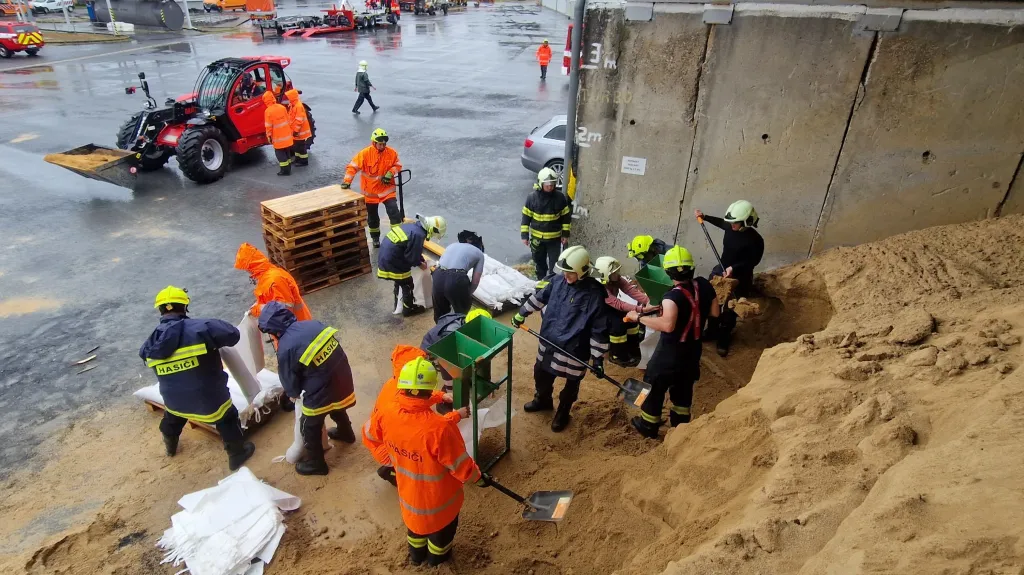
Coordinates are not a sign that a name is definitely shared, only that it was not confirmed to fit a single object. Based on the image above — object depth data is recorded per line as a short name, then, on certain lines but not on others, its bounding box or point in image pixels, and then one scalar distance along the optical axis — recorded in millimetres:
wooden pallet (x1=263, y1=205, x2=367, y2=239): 7492
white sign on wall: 7043
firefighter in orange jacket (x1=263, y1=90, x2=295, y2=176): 11211
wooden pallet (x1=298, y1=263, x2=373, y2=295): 7836
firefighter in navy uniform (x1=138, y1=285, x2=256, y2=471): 4484
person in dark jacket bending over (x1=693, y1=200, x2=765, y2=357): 6000
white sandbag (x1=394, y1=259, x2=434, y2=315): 7285
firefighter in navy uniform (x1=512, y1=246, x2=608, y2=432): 5074
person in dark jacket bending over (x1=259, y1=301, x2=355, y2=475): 4500
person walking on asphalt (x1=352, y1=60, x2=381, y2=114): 15594
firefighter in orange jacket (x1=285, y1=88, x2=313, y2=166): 11688
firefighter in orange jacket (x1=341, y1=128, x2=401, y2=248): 8633
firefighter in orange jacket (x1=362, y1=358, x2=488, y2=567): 3480
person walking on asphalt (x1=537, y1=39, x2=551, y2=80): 20422
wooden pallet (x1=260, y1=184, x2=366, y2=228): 7461
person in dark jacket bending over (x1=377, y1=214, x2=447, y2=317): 6742
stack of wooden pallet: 7535
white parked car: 32000
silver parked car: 10734
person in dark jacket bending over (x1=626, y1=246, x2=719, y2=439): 4777
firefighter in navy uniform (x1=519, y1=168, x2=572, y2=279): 7199
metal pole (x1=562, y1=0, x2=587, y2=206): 6707
